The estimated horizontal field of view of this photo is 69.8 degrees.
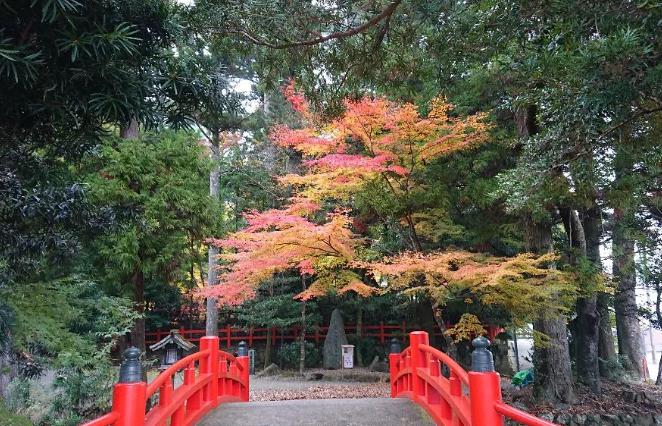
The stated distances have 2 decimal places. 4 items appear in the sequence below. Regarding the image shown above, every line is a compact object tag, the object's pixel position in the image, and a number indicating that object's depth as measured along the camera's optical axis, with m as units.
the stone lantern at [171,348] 13.85
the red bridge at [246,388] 3.06
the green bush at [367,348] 16.97
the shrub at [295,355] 16.69
